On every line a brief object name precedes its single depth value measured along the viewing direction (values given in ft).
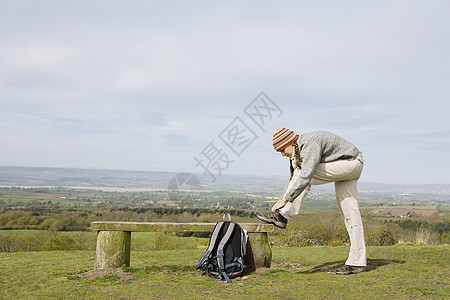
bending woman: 15.89
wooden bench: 18.21
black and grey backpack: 16.81
